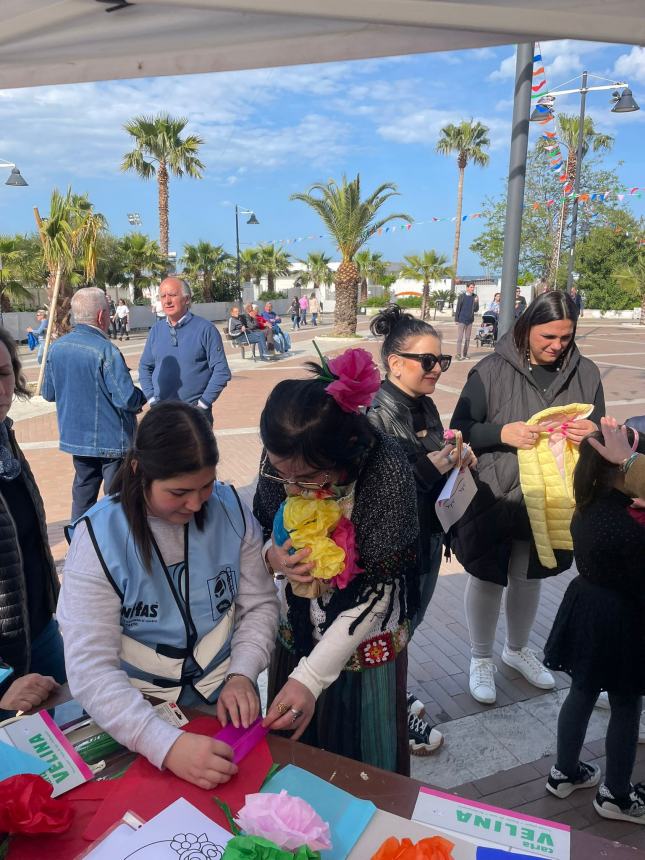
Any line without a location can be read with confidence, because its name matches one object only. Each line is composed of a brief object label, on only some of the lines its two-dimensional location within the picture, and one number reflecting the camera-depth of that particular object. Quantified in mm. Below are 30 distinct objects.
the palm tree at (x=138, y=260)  31028
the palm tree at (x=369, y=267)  38312
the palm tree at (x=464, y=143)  41906
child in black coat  2045
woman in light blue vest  1391
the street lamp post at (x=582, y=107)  7449
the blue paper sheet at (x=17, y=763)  1271
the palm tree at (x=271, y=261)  45156
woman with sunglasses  2438
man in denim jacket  4414
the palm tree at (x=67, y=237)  10766
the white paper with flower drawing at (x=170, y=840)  1042
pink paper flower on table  985
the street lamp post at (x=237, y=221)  28859
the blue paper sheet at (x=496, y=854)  1070
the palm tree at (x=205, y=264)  35281
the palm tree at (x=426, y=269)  32719
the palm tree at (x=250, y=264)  43562
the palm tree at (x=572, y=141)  27333
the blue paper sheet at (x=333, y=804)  1100
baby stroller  17562
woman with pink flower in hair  1476
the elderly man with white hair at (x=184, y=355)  5316
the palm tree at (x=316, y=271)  44688
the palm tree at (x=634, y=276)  30086
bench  17036
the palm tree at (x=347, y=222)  21016
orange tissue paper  976
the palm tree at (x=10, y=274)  23422
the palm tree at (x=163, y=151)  26438
